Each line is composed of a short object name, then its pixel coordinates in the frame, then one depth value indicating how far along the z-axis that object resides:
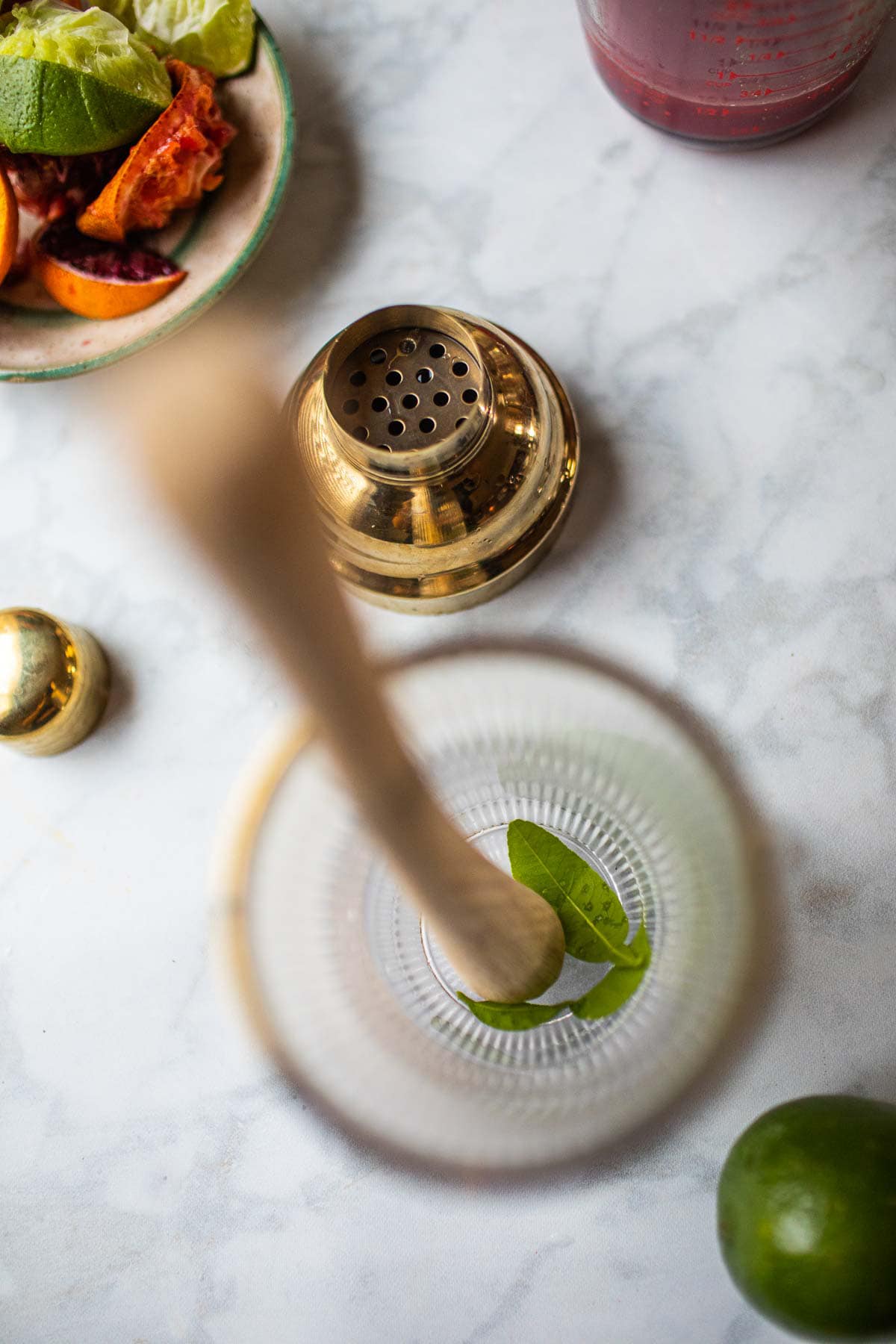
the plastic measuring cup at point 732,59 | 0.43
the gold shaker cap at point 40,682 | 0.48
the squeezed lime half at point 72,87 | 0.46
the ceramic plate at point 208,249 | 0.49
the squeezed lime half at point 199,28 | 0.50
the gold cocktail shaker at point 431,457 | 0.44
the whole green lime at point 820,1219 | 0.35
